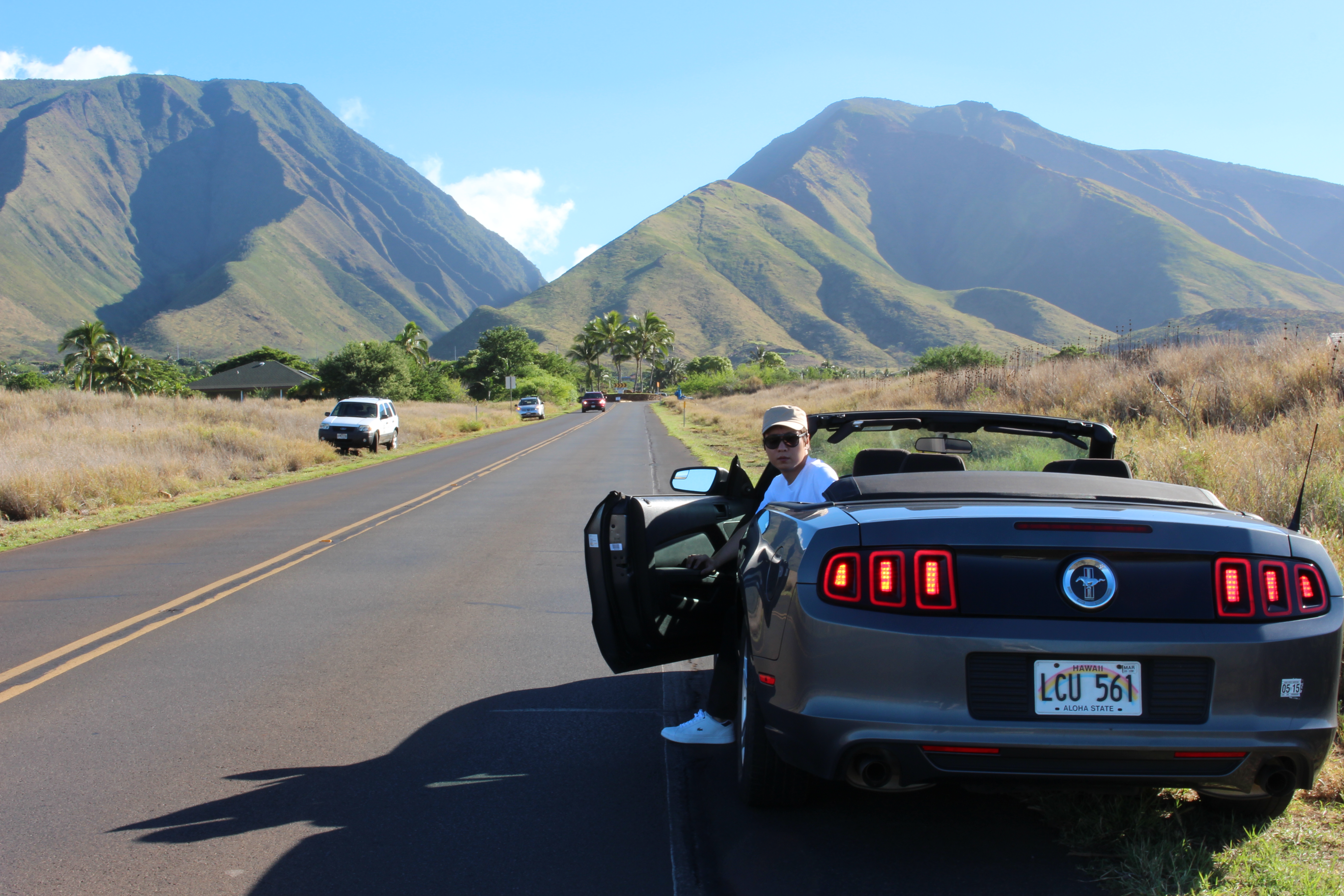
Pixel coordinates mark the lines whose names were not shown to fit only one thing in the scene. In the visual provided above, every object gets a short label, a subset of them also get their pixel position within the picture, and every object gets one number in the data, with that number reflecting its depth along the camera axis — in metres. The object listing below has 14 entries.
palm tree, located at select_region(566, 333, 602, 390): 123.94
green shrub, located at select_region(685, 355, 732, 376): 121.62
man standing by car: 4.37
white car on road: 63.53
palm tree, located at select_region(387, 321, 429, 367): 95.50
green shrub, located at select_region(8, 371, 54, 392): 75.79
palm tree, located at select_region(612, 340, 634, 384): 123.31
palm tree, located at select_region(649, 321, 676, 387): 120.75
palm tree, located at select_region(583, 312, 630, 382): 122.56
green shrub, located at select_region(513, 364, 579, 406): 95.25
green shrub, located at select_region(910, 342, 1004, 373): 44.12
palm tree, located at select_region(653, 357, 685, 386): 134.00
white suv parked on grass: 29.44
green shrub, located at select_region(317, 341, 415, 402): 65.75
